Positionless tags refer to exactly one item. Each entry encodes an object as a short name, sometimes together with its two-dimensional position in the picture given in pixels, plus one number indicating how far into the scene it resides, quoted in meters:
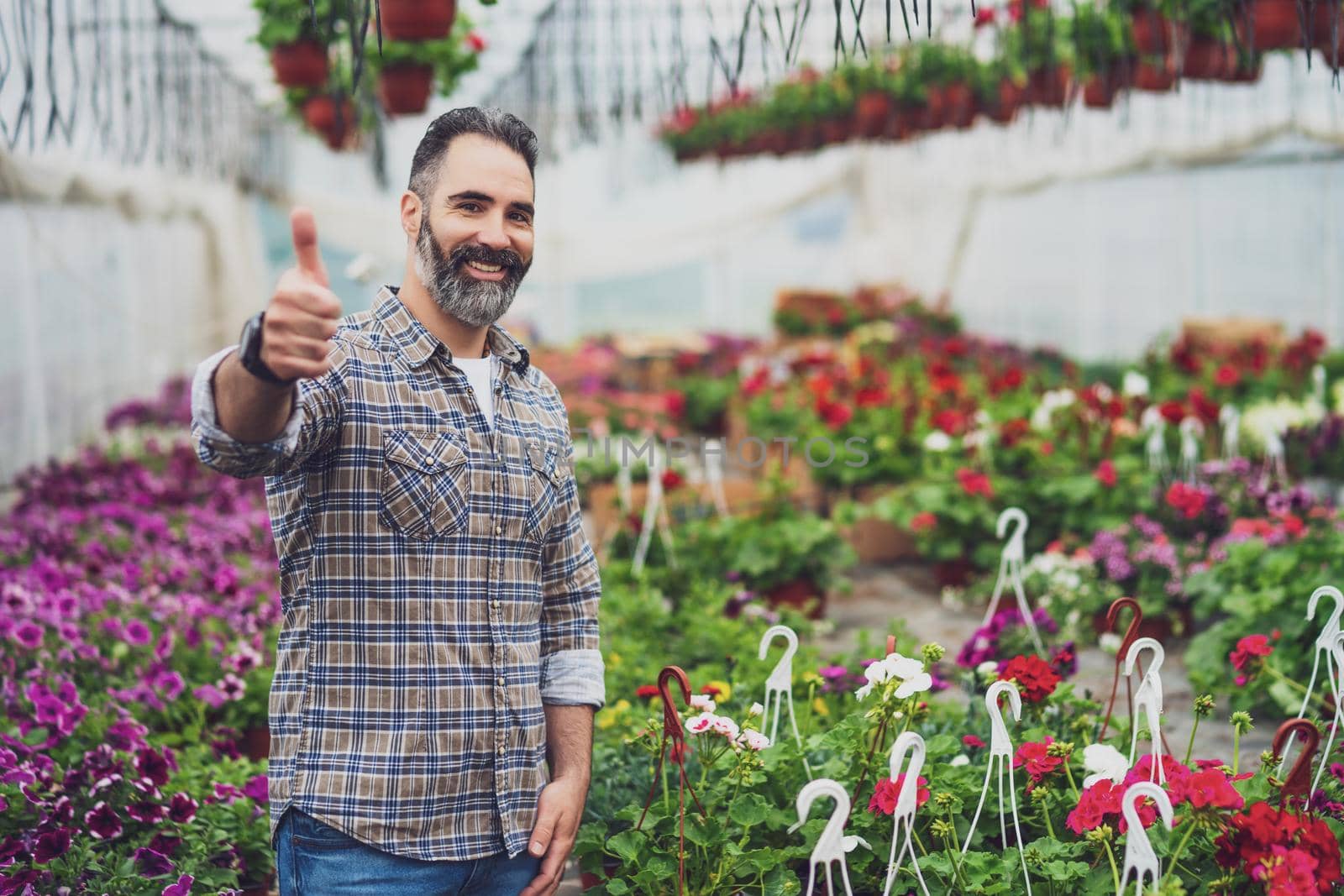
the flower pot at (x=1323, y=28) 4.16
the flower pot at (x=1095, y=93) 6.07
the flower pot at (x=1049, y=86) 6.18
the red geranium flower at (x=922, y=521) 4.98
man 1.57
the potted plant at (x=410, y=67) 5.34
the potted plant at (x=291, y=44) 4.95
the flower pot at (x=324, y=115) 6.53
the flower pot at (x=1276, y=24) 3.98
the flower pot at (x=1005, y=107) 6.97
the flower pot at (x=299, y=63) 5.07
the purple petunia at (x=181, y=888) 2.09
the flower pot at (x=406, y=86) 5.39
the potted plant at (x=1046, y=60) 6.14
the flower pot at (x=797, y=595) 4.69
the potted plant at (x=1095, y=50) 5.38
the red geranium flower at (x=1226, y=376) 6.06
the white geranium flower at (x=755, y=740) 1.92
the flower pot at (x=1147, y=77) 5.68
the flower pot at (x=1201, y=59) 4.86
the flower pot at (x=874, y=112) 7.92
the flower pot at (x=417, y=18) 3.83
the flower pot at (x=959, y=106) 7.53
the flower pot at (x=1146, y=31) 4.84
